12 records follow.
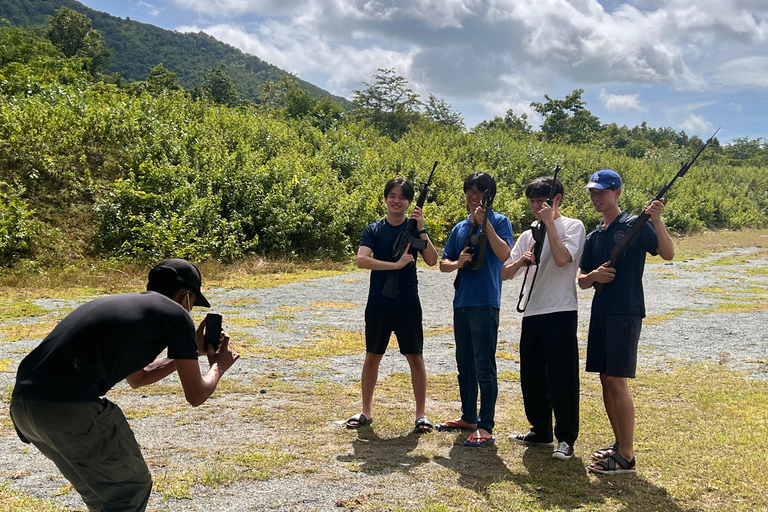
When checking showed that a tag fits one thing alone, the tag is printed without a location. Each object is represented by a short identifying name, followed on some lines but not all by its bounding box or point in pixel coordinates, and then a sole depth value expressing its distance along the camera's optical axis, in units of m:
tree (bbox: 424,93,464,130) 49.34
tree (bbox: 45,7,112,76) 49.22
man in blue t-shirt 4.86
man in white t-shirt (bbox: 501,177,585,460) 4.52
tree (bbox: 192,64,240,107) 46.39
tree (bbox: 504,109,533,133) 57.68
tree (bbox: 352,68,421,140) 44.41
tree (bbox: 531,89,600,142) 60.59
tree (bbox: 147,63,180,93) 33.67
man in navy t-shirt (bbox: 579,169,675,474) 4.21
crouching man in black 2.31
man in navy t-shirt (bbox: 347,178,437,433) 5.12
